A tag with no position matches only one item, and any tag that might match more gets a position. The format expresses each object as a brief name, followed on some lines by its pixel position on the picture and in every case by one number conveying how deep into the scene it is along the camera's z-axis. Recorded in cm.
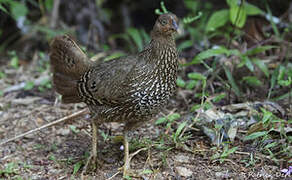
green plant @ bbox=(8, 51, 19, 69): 1220
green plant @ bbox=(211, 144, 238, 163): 717
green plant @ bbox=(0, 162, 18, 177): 707
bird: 693
